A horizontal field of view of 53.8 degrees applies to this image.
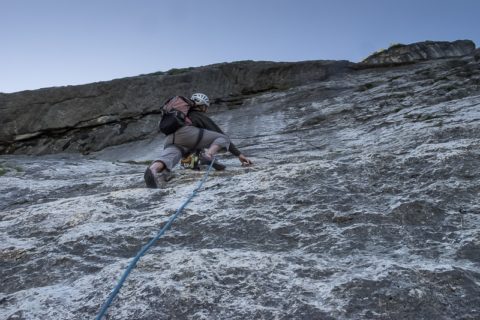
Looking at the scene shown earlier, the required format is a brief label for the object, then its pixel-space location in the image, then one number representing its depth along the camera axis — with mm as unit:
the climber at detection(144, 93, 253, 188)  6898
